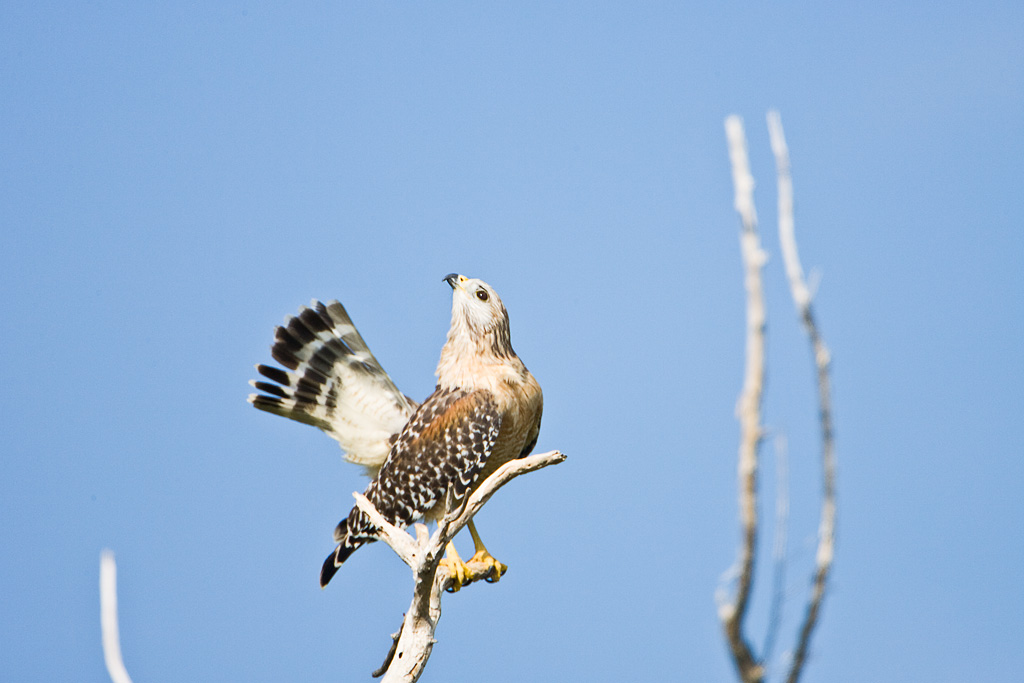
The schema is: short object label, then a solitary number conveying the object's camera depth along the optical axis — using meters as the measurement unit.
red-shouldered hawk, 19.67
